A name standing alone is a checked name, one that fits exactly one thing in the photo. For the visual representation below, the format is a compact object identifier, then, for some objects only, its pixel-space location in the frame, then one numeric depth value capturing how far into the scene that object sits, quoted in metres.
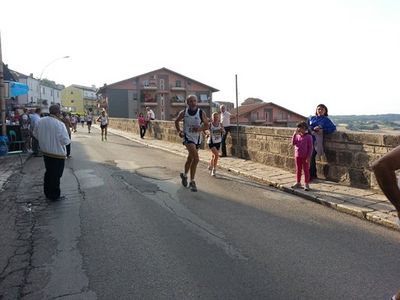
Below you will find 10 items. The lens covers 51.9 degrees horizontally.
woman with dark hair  8.85
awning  18.33
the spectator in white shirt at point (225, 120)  13.40
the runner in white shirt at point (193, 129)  8.44
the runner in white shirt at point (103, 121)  22.29
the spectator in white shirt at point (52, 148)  7.55
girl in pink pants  8.16
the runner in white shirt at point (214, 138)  10.16
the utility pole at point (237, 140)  13.05
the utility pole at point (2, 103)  13.60
